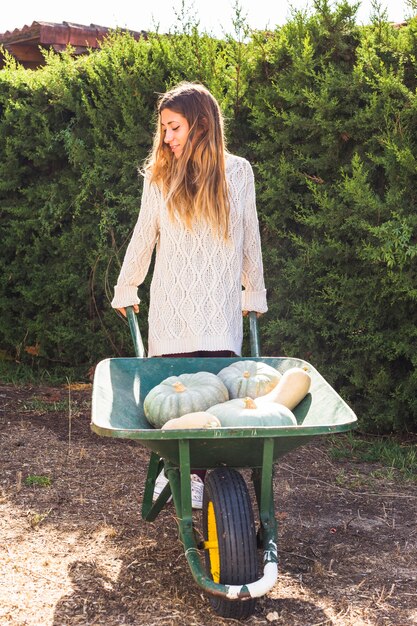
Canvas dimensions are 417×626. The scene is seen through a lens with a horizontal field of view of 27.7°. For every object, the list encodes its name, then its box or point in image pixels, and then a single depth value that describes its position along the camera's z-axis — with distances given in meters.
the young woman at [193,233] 3.50
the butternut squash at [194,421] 2.73
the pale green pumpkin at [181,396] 2.93
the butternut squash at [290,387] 2.99
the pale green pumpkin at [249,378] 3.07
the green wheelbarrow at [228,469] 2.55
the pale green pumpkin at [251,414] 2.71
